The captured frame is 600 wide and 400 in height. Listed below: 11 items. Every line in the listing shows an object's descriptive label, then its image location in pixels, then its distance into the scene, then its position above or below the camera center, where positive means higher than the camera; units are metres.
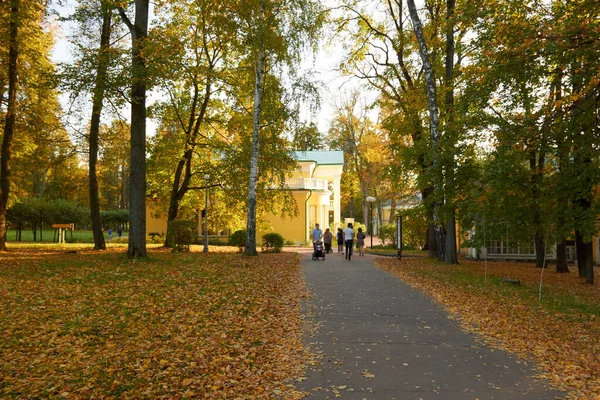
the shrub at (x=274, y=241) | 25.60 -0.51
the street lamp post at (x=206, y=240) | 23.73 -0.42
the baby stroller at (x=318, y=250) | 21.41 -0.82
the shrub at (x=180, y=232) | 23.47 -0.03
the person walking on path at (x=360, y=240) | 25.69 -0.46
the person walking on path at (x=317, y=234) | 22.12 -0.12
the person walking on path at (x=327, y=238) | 25.94 -0.36
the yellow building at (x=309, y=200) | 37.56 +2.52
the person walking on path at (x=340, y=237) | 27.80 -0.32
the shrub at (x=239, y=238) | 27.92 -0.38
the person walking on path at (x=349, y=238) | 22.11 -0.33
